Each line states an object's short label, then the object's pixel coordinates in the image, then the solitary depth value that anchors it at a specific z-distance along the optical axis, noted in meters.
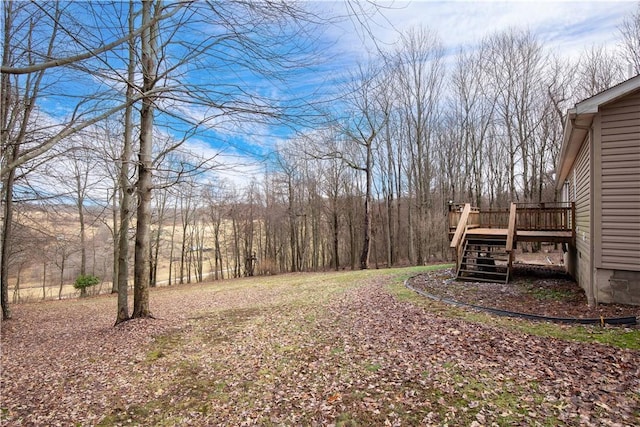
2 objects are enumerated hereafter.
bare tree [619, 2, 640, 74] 14.98
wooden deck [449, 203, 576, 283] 8.47
